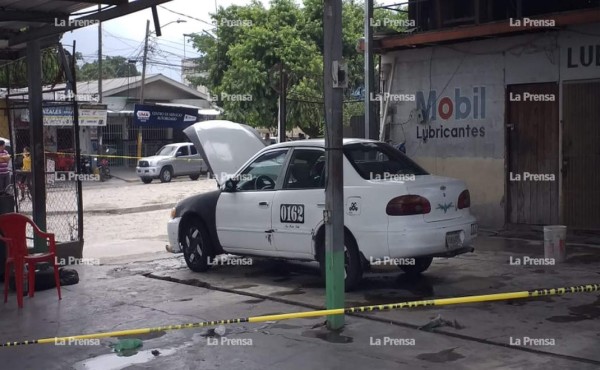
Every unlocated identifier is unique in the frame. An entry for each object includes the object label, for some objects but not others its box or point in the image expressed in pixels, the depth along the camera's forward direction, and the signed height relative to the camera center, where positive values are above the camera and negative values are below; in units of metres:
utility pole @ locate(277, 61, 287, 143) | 12.10 +0.87
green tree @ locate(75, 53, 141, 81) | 71.69 +9.50
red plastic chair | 8.26 -1.08
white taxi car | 7.80 -0.68
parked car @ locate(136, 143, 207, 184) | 31.72 -0.34
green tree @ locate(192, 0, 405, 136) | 29.50 +4.30
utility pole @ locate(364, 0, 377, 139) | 13.27 +1.54
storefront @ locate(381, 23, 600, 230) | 11.60 +0.58
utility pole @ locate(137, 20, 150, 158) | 38.59 +3.22
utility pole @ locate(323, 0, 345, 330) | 6.44 -0.15
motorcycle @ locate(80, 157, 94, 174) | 30.68 -0.31
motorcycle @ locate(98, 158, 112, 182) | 34.31 -0.53
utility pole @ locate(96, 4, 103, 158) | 36.15 +3.74
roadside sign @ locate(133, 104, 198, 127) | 35.78 +2.13
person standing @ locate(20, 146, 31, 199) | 14.31 -0.14
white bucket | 9.40 -1.21
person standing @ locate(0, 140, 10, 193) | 18.45 -0.27
